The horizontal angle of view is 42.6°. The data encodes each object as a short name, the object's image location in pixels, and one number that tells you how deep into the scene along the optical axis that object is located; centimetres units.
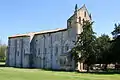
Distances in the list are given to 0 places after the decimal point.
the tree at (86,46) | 3540
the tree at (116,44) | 3525
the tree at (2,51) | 7683
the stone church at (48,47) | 4000
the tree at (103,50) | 3611
